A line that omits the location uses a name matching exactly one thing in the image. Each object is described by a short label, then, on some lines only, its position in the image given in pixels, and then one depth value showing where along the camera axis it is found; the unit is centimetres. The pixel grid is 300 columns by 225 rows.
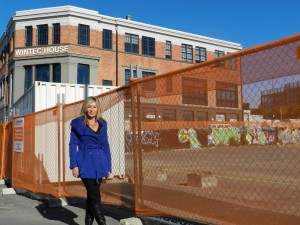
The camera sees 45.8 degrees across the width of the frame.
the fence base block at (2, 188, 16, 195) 881
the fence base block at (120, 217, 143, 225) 480
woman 448
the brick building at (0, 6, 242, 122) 3447
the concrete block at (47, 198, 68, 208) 683
